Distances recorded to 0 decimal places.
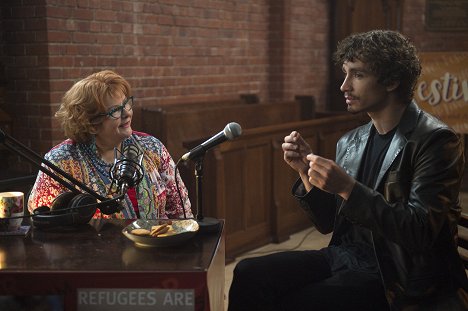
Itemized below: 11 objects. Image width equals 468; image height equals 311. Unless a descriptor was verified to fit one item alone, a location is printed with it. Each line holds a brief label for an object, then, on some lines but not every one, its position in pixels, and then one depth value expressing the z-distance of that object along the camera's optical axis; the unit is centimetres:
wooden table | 163
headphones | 204
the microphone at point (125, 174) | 211
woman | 260
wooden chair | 217
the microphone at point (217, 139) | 188
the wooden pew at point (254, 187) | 447
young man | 195
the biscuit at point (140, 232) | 187
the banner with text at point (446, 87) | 627
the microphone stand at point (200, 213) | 197
